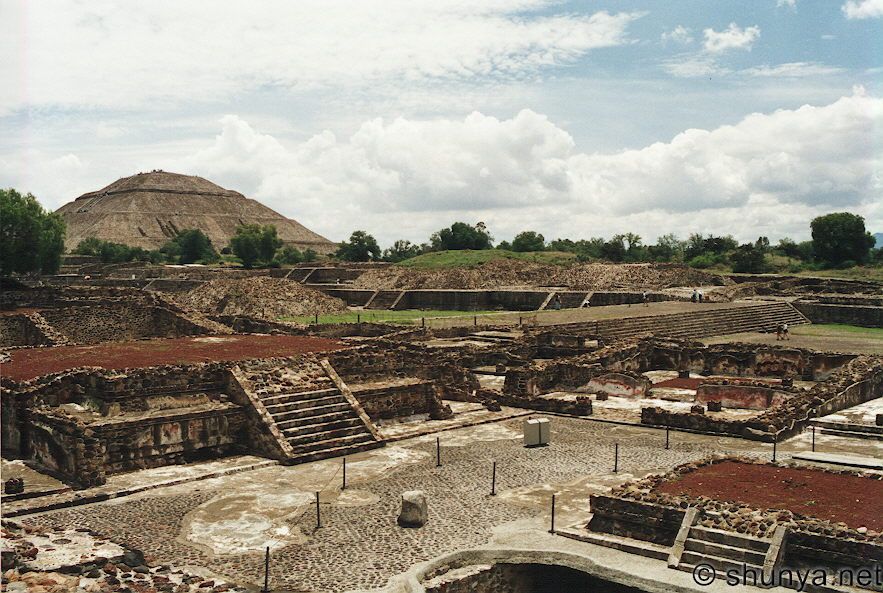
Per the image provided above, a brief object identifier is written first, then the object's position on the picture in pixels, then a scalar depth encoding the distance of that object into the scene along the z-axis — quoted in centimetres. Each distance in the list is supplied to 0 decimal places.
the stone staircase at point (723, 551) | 1138
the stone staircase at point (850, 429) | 1988
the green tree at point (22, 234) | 5259
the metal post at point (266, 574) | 1092
